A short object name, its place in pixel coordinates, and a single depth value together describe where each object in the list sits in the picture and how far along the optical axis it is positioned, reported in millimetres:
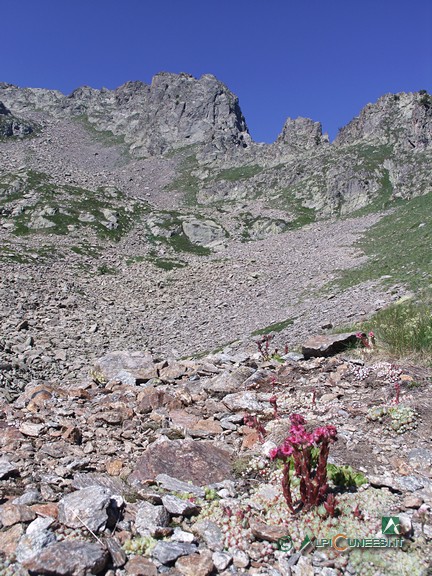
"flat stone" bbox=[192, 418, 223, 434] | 7707
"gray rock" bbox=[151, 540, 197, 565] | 4340
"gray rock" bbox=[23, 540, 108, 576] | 4047
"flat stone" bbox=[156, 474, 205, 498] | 5570
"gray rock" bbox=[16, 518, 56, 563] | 4234
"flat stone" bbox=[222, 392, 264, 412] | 8547
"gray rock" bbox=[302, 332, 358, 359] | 11406
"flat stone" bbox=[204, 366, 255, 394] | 9992
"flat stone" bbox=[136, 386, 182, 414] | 8805
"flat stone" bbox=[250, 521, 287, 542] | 4582
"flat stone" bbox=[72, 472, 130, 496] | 5570
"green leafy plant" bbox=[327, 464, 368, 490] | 5453
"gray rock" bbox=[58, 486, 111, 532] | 4641
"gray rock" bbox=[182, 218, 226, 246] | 57031
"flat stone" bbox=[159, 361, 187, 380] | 11789
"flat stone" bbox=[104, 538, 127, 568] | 4238
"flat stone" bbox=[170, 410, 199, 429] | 7969
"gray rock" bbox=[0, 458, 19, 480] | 5688
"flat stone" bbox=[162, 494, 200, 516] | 5039
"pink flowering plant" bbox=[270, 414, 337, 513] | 4891
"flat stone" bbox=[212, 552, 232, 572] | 4297
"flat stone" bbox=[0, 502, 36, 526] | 4695
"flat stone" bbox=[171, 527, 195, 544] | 4617
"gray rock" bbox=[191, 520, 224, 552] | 4590
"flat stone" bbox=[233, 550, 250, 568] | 4320
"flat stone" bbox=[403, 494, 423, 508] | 4949
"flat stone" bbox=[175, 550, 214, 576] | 4195
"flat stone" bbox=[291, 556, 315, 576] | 4215
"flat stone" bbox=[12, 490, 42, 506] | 5098
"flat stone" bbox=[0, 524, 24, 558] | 4305
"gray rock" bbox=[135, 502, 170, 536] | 4695
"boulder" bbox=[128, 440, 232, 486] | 5953
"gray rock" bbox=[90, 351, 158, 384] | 11617
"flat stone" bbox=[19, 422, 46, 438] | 7269
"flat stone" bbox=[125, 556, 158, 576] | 4141
